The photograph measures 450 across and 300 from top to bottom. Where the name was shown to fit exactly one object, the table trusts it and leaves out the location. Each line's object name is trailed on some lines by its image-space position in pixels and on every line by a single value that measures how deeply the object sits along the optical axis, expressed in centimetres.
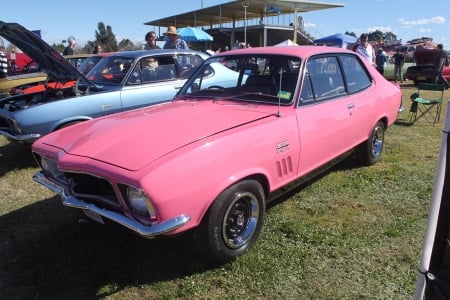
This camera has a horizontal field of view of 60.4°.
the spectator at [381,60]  1579
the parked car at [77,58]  1033
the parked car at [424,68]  1420
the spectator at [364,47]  967
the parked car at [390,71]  1661
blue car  516
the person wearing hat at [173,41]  830
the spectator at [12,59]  1403
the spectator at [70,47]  1126
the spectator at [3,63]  1001
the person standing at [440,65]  1339
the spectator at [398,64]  1596
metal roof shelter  3531
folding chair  763
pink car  252
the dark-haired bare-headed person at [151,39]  844
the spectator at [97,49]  1388
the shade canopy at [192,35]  1908
